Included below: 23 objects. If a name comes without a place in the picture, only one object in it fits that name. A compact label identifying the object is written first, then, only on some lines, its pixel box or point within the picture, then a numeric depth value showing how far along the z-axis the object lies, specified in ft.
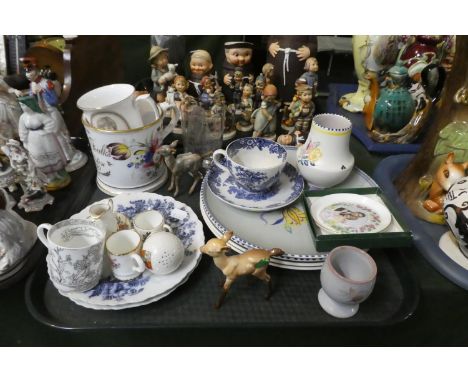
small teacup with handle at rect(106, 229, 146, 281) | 2.28
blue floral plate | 2.23
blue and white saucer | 2.80
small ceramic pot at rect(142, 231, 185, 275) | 2.27
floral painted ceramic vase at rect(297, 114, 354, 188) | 2.90
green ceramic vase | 3.68
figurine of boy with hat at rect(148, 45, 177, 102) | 3.84
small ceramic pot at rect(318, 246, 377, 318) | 2.09
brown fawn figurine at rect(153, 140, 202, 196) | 2.98
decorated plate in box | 2.56
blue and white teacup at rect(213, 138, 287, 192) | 2.73
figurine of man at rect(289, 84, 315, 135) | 3.44
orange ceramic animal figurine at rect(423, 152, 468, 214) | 2.73
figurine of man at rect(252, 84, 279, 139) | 3.44
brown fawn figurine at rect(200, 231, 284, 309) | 2.19
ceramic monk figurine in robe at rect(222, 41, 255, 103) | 3.69
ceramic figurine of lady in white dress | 2.86
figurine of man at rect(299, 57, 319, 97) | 3.53
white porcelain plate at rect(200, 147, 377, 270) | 2.47
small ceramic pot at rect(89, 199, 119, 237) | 2.38
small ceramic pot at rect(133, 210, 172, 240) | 2.45
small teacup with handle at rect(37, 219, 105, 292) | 2.11
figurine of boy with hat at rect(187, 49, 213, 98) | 3.62
